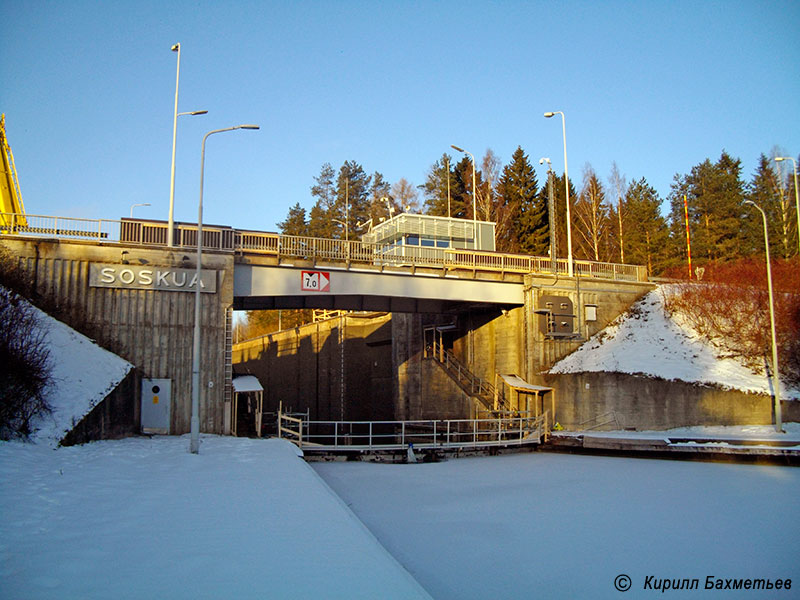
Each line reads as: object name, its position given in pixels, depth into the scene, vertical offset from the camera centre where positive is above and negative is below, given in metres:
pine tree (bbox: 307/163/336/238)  81.31 +22.01
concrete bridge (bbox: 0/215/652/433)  25.28 +4.23
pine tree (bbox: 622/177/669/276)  62.16 +13.78
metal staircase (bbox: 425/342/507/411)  36.91 -0.08
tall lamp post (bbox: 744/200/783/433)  26.41 -0.73
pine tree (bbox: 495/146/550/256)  66.69 +17.35
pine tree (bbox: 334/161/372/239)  81.81 +23.76
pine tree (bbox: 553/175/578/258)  74.19 +19.03
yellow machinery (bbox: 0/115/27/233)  30.52 +9.41
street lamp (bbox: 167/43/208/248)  26.58 +7.65
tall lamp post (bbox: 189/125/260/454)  20.42 +0.07
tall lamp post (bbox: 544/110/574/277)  34.70 +7.94
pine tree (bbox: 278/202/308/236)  86.24 +21.36
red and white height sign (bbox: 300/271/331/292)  29.72 +4.50
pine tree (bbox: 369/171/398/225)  79.31 +23.22
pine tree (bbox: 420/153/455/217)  73.50 +23.05
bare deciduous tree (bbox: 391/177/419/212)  79.62 +22.97
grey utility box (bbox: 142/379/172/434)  25.08 -1.01
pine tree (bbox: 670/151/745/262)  57.91 +15.70
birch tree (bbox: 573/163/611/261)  63.47 +16.63
